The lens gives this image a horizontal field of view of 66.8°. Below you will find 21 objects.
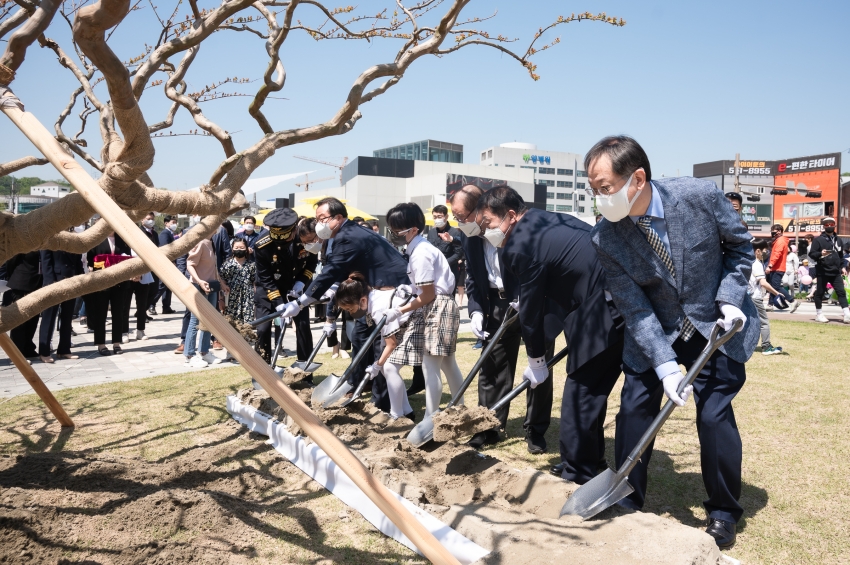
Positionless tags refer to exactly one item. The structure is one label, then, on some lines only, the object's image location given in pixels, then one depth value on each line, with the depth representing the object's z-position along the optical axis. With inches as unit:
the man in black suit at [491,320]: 197.3
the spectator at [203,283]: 351.6
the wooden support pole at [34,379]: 179.5
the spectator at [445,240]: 442.9
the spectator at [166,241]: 442.3
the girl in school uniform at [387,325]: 212.2
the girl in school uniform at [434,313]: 203.9
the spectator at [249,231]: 401.7
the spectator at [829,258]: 474.3
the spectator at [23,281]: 337.4
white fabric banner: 117.4
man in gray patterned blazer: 129.7
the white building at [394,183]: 2135.8
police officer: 295.4
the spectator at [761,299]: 341.1
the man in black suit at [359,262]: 235.9
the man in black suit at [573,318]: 151.6
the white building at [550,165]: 3676.2
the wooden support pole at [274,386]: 90.7
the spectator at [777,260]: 519.2
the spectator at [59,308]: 347.6
